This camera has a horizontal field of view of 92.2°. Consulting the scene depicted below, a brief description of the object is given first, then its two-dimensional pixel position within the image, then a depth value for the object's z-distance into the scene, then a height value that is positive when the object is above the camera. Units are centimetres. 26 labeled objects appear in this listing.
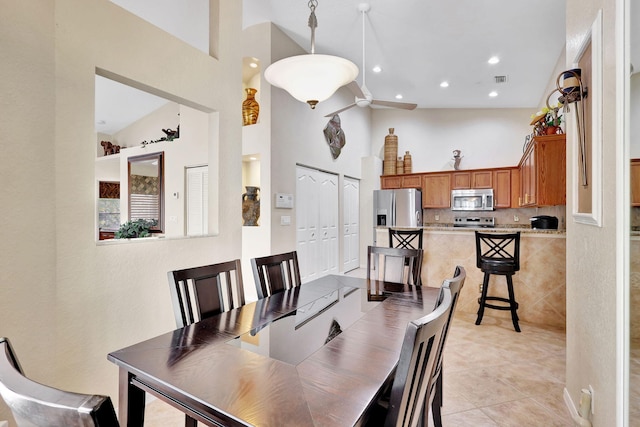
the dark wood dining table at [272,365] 82 -51
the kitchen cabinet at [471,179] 594 +65
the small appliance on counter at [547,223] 369 -13
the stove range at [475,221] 612 -18
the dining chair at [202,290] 148 -40
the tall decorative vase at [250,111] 422 +140
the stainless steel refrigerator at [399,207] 617 +11
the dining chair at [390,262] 241 -40
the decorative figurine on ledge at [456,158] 640 +113
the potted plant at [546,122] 336 +102
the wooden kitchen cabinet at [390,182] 672 +67
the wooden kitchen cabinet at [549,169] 331 +47
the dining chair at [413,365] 78 -41
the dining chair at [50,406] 46 -30
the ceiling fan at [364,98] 305 +117
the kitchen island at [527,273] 322 -68
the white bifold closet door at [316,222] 466 -15
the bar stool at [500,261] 310 -51
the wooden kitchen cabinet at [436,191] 630 +45
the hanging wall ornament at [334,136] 526 +137
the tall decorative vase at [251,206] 416 +10
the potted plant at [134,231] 223 -13
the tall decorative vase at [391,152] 685 +135
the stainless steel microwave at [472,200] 589 +25
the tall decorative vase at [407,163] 677 +109
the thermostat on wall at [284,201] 407 +17
